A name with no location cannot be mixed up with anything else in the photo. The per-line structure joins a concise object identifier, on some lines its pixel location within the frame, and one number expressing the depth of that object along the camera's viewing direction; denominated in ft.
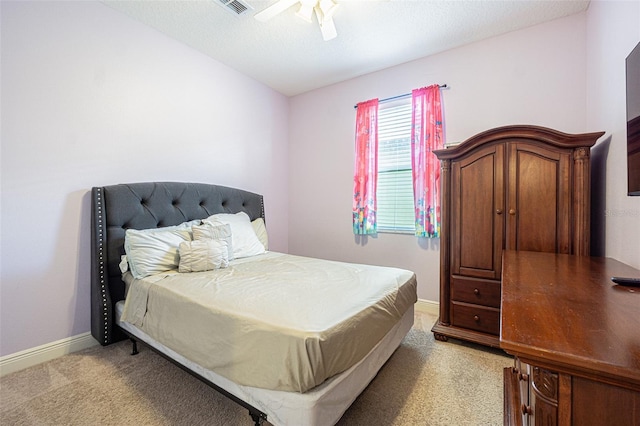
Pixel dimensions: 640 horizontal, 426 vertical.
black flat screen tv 3.41
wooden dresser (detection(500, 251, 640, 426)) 1.70
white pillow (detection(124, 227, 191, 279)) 6.35
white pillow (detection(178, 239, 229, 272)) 6.60
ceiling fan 6.20
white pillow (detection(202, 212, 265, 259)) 8.38
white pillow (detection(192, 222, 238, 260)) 7.39
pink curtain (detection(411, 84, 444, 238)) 9.07
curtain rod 9.12
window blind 9.94
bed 3.65
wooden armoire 6.06
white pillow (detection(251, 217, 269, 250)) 9.85
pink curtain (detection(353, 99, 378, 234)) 10.34
